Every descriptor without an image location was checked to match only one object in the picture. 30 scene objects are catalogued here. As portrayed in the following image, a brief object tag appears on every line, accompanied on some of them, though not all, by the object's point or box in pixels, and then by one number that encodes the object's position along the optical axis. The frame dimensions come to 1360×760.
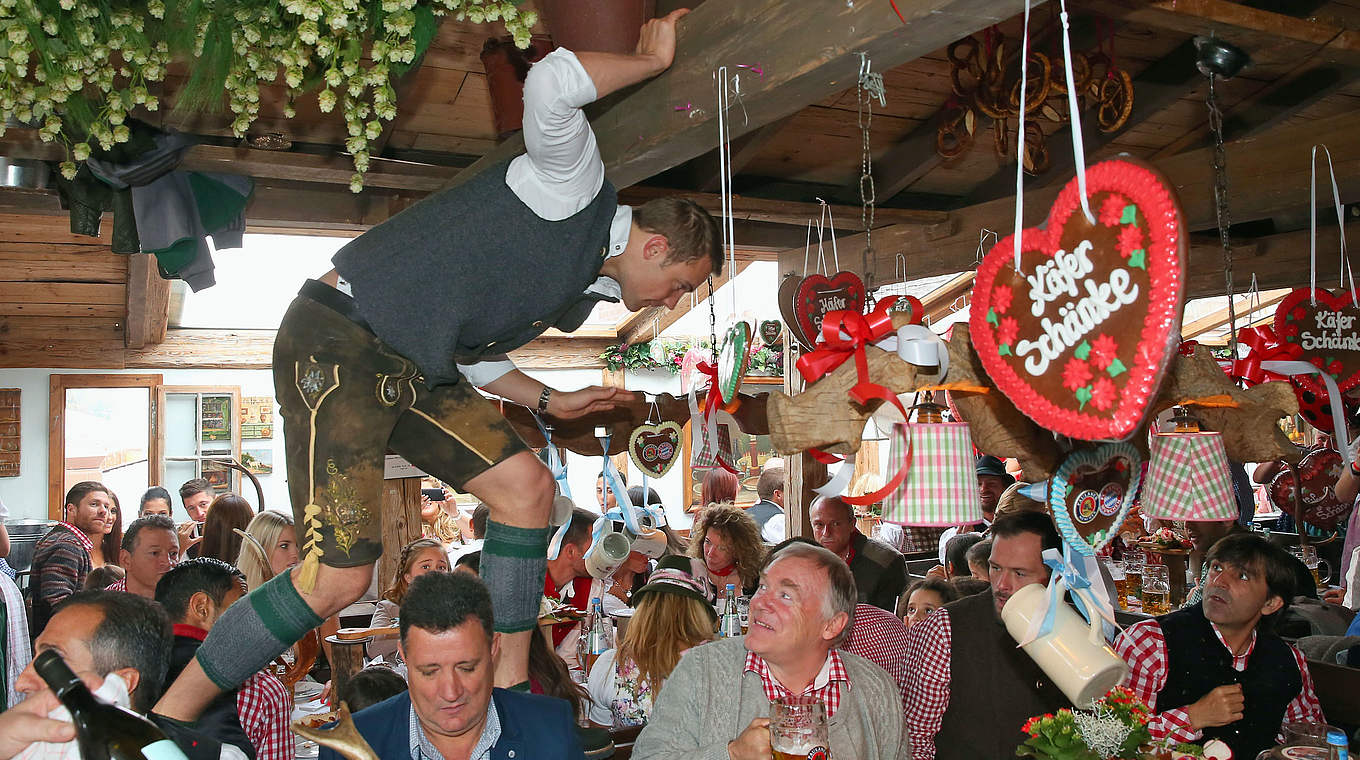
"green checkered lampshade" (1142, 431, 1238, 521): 2.31
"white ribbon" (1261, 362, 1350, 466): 2.78
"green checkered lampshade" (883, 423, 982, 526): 1.93
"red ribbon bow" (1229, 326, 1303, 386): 2.84
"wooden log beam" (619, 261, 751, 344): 8.96
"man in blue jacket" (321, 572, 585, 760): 2.08
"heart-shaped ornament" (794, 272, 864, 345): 3.44
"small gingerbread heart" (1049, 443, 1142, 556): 1.77
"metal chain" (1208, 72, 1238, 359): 2.84
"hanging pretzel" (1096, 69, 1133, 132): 3.50
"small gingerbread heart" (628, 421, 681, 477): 4.15
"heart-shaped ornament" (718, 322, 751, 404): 2.57
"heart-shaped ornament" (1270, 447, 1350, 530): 5.67
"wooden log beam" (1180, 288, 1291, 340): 10.19
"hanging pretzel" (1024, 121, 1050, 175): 3.93
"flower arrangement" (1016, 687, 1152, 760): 1.99
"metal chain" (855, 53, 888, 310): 1.92
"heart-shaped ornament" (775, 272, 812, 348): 3.86
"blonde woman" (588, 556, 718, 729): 3.27
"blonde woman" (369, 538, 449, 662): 4.16
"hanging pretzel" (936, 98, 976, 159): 3.85
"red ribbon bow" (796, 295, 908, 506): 1.99
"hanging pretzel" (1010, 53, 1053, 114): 3.21
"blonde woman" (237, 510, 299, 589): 4.32
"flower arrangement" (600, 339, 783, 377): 9.88
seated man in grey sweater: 2.34
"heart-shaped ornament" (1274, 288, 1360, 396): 2.98
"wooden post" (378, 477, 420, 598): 5.10
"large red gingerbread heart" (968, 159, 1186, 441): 1.17
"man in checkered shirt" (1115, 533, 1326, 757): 2.92
